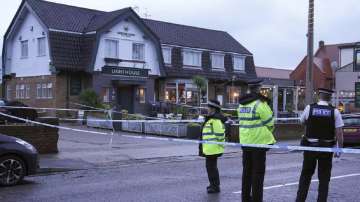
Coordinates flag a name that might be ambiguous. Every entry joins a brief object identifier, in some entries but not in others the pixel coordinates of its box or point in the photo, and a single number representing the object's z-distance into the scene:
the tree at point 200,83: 38.44
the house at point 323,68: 59.72
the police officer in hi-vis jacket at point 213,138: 9.77
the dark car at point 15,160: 10.78
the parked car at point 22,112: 20.37
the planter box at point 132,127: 25.77
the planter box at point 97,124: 27.28
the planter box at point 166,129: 23.78
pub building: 34.06
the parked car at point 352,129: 20.42
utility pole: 19.69
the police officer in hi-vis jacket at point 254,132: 7.85
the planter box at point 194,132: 23.12
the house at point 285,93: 42.80
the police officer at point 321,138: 7.91
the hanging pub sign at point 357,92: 23.98
